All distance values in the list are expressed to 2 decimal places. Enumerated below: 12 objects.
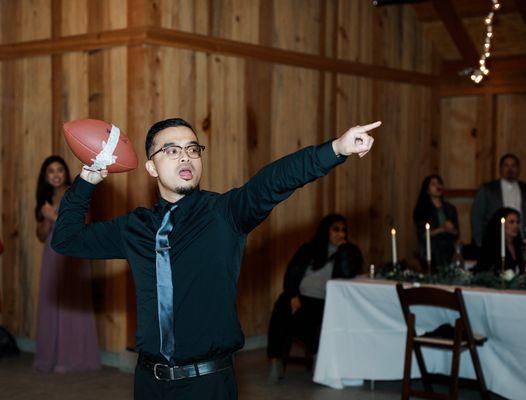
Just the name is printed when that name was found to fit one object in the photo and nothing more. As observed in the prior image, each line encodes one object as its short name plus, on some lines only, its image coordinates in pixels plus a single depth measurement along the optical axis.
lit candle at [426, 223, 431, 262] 6.98
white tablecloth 7.00
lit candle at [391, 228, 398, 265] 7.00
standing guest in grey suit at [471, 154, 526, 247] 9.85
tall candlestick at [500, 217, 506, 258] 6.67
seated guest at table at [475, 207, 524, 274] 7.54
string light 6.98
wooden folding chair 6.36
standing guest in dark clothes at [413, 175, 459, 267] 9.66
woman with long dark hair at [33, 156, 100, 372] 8.07
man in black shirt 3.31
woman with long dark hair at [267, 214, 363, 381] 7.62
